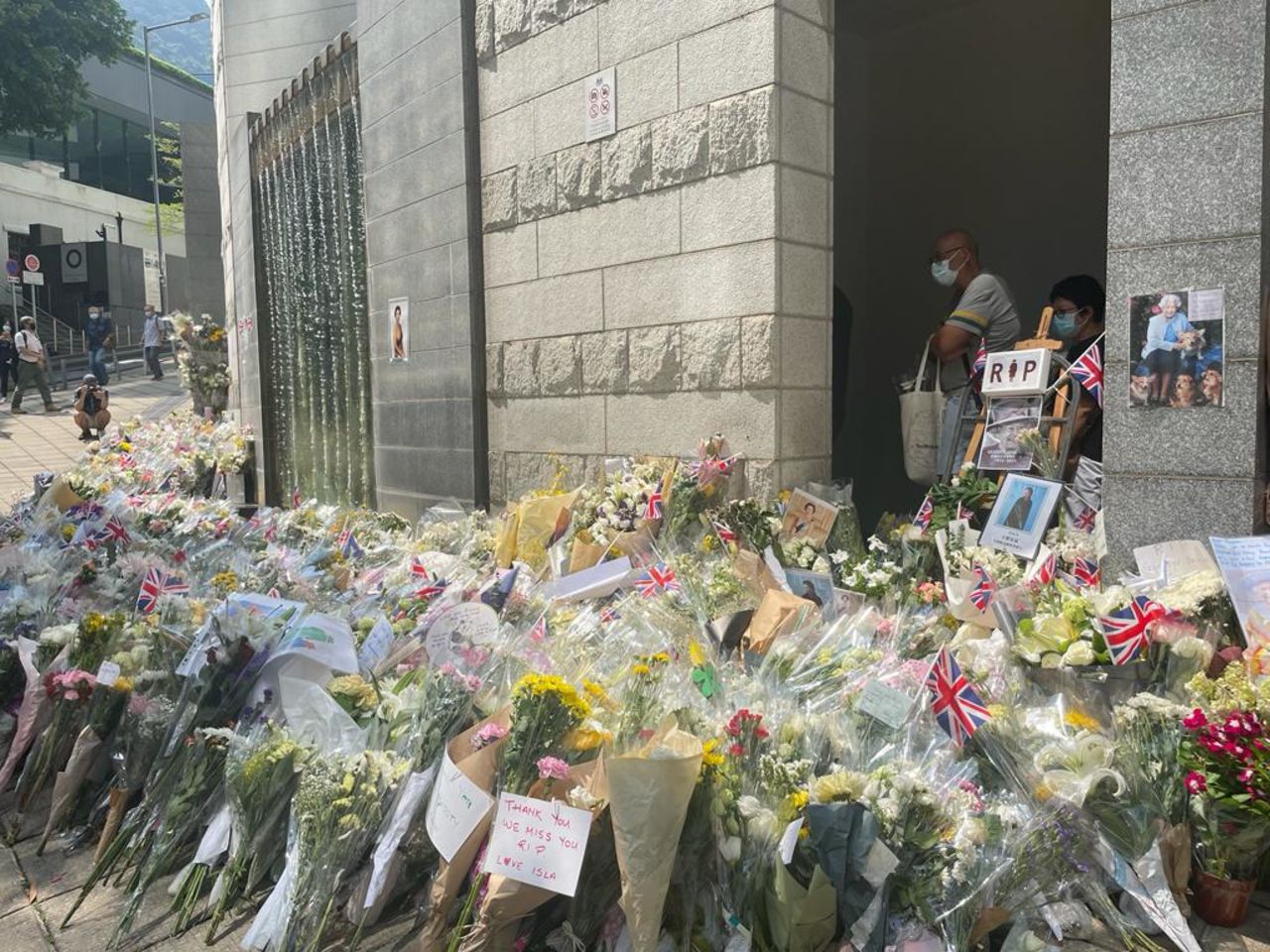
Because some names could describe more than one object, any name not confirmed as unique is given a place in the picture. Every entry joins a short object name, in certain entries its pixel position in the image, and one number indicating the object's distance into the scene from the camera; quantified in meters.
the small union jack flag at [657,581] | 3.94
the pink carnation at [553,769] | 2.18
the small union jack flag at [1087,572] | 3.68
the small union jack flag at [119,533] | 4.94
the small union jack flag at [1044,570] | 3.59
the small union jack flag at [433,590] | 4.01
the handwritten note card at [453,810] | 2.24
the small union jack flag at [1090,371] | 3.96
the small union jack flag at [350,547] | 5.38
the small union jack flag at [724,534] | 4.63
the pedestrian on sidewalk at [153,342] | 23.81
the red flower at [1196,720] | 2.42
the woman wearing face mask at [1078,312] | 4.76
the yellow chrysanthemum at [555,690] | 2.25
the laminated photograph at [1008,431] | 4.20
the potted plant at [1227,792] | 2.29
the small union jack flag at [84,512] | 5.57
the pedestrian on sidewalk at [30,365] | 17.23
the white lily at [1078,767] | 2.30
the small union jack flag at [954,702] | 2.55
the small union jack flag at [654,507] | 4.83
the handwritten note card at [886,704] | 2.52
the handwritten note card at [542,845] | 2.07
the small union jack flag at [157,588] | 3.84
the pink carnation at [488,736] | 2.34
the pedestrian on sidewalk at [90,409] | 14.27
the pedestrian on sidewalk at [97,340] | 19.43
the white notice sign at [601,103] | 5.47
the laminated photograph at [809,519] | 4.51
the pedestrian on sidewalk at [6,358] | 19.61
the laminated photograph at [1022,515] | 4.01
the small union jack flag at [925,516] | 4.37
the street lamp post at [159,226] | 32.32
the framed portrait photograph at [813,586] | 3.95
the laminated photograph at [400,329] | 7.33
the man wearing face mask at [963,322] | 4.68
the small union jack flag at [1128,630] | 2.82
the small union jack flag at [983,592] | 3.42
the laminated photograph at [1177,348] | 3.40
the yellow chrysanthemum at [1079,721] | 2.63
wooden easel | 4.05
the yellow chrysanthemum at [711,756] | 2.15
